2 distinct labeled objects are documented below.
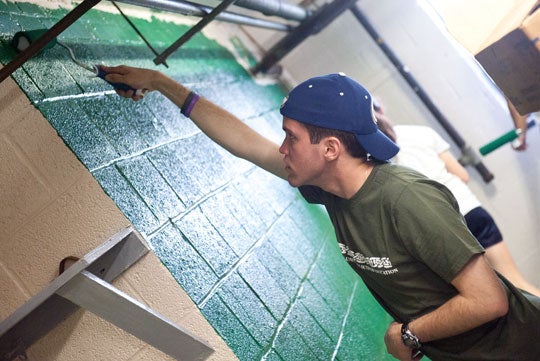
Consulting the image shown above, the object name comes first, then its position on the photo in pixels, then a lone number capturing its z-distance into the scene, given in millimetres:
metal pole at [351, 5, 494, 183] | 4953
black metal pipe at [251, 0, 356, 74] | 4672
